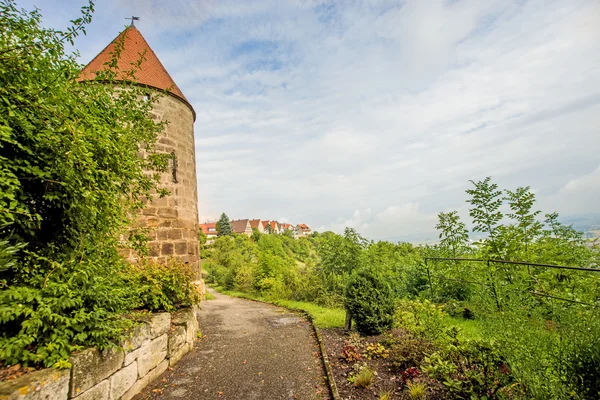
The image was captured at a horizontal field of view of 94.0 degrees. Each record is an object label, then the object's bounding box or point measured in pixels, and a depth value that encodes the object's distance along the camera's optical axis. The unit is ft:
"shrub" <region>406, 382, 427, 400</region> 11.75
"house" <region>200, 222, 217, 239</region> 283.40
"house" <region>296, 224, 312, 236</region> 408.63
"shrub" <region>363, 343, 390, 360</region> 16.47
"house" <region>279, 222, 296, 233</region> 373.32
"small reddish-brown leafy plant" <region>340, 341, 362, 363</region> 16.24
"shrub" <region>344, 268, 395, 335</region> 20.17
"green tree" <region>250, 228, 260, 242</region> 196.28
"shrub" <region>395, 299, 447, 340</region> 15.29
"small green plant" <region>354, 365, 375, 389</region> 13.41
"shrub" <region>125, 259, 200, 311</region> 17.15
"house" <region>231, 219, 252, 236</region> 279.40
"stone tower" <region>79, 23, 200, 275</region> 27.45
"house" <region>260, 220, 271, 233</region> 327.30
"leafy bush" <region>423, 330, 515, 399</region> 10.50
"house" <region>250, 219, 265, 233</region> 304.91
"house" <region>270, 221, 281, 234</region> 334.09
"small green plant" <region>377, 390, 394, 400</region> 11.81
